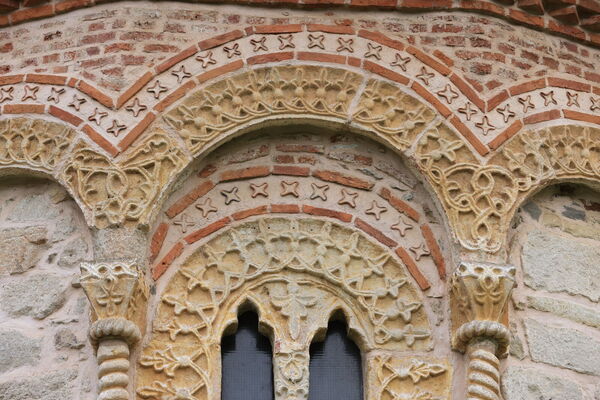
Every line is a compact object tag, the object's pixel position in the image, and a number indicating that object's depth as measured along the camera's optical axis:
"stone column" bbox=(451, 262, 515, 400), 14.58
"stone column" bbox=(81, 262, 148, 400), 14.39
